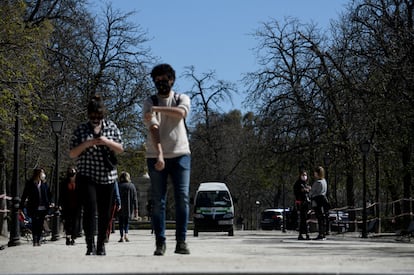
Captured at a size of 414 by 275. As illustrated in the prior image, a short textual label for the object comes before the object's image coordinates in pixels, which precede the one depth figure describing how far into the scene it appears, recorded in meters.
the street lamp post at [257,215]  79.45
